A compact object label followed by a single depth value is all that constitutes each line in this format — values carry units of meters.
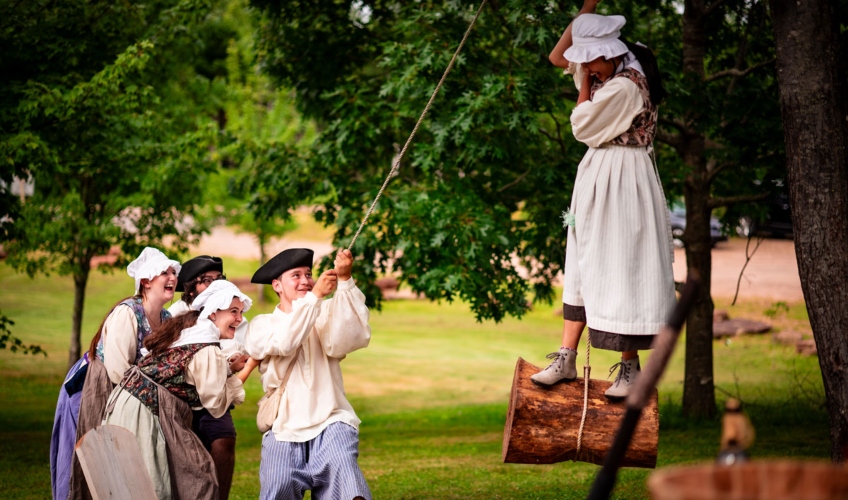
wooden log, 9.26
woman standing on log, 9.12
